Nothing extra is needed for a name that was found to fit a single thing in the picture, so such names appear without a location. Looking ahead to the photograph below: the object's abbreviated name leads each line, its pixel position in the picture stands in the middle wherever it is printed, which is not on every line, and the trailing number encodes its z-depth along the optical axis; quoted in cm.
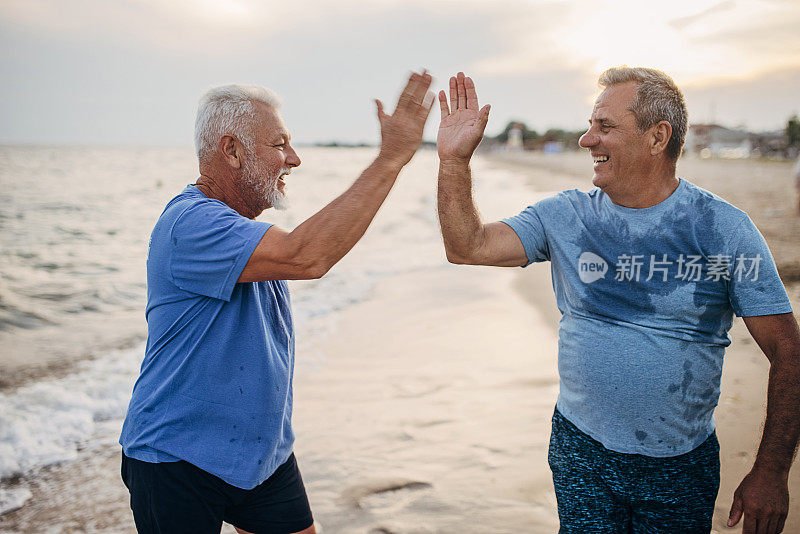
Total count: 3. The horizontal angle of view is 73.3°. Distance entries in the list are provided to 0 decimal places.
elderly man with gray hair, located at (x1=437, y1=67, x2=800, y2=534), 190
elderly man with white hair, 176
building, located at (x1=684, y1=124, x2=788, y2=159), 6776
